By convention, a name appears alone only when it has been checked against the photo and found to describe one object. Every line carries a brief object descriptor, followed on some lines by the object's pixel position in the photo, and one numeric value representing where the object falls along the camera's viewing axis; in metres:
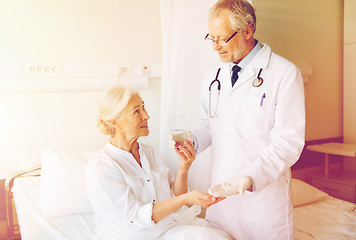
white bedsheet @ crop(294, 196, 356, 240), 2.12
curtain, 2.30
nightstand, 3.17
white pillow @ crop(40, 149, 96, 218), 2.04
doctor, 1.57
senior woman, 1.54
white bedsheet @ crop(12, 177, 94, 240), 1.92
